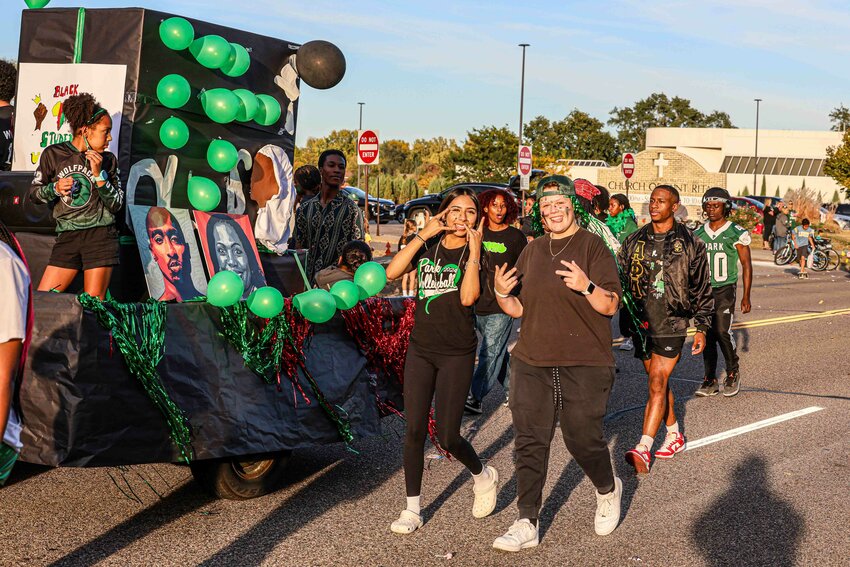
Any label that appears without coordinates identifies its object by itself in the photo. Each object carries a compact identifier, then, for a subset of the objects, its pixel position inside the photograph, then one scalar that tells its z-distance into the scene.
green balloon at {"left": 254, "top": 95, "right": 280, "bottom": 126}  6.98
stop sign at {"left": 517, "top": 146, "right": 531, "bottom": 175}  28.89
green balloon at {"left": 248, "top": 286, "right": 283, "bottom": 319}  5.35
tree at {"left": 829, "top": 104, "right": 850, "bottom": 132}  92.12
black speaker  6.46
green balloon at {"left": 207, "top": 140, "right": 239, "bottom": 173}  6.73
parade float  4.79
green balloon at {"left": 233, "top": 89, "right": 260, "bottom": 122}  6.79
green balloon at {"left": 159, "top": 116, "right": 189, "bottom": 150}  6.49
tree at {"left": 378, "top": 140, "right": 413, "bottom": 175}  91.56
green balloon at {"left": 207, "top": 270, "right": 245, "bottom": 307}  5.23
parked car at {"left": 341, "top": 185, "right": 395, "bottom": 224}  41.02
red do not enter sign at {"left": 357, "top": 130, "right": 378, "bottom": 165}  24.59
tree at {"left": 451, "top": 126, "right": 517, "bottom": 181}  47.97
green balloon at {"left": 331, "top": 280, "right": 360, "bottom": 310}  5.73
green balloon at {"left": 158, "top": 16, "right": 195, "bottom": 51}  6.39
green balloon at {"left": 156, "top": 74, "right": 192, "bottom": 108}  6.41
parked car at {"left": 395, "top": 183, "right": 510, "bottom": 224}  35.50
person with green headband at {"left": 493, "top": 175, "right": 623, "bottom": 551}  5.38
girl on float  5.98
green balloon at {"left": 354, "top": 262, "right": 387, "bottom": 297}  5.92
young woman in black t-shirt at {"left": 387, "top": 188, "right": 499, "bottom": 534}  5.55
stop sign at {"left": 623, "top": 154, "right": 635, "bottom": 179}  36.00
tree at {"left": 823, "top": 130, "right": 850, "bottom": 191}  52.56
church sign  50.94
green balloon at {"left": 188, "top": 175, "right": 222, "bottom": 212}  6.64
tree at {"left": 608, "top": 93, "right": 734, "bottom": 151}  98.25
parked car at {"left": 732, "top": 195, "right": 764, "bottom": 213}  41.41
